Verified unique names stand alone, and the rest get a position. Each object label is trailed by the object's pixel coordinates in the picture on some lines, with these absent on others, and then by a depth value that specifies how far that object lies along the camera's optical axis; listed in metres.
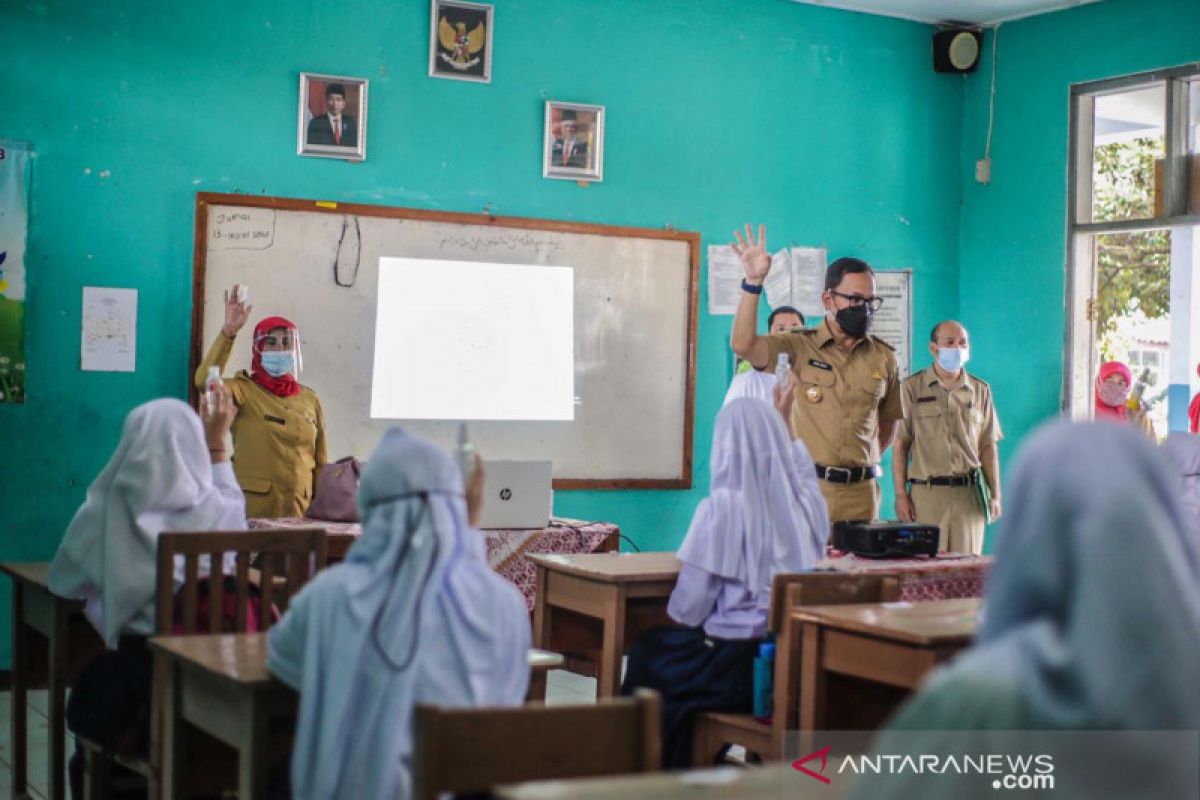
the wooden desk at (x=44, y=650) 3.92
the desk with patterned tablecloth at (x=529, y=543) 5.49
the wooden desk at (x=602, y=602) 4.27
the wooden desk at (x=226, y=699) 2.65
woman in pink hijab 7.21
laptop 5.50
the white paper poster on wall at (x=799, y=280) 7.63
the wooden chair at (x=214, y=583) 3.32
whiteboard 6.25
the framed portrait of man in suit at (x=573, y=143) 6.95
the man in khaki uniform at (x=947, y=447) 6.96
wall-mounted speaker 8.01
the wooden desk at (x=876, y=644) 3.12
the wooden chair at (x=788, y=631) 3.47
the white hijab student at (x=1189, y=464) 4.85
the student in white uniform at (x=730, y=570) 3.81
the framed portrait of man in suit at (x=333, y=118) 6.39
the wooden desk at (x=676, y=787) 1.69
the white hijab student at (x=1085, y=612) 1.33
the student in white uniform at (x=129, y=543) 3.50
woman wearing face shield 5.72
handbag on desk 5.48
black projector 4.71
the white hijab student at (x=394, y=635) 2.47
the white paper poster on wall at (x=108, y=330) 6.01
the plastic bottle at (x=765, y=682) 3.68
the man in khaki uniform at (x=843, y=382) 5.52
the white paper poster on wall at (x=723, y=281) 7.37
